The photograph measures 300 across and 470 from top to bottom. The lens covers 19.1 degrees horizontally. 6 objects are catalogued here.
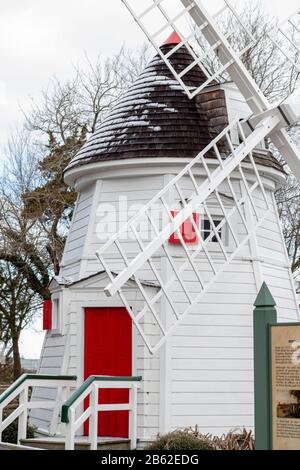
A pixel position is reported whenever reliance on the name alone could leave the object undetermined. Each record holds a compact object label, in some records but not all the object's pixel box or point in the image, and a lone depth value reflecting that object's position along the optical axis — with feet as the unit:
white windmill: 39.91
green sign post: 26.04
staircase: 35.24
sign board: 25.34
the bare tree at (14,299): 81.61
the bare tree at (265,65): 68.54
